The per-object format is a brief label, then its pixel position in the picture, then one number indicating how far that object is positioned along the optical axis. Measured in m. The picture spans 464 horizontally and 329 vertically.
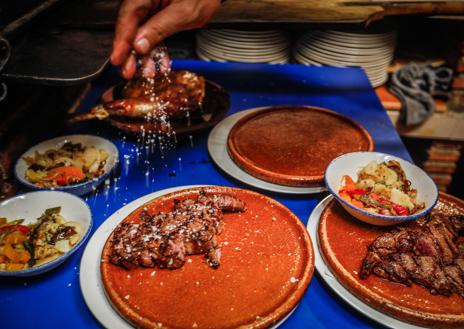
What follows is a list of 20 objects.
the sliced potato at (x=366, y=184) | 0.51
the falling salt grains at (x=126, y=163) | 0.63
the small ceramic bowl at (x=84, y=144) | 0.54
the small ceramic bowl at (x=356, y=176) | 0.46
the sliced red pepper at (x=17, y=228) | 0.48
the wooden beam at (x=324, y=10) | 0.73
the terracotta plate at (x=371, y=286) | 0.37
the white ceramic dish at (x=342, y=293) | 0.38
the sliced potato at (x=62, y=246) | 0.46
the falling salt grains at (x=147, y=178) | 0.60
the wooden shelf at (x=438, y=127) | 1.11
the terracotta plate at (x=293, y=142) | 0.58
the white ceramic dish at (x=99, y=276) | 0.38
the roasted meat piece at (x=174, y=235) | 0.42
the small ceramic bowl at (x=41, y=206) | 0.50
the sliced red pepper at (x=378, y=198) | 0.49
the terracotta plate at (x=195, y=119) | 0.63
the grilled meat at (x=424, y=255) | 0.40
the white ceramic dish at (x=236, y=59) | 1.06
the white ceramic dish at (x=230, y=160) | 0.57
